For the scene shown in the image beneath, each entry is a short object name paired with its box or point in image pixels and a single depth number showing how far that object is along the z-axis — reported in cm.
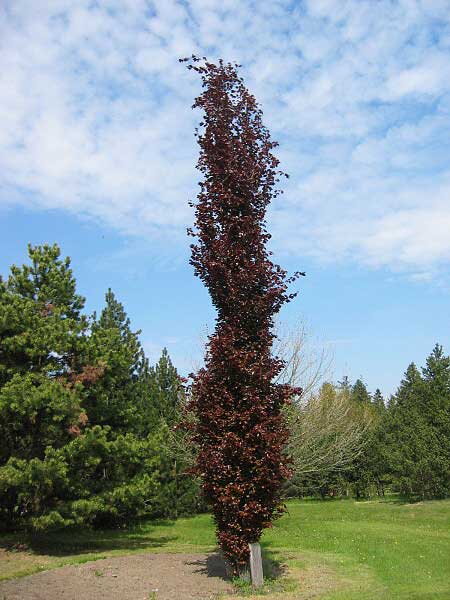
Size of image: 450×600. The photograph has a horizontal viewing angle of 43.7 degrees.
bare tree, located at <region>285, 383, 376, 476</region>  2234
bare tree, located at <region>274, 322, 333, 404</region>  2345
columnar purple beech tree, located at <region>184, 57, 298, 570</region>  886
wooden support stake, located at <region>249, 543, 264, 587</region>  884
